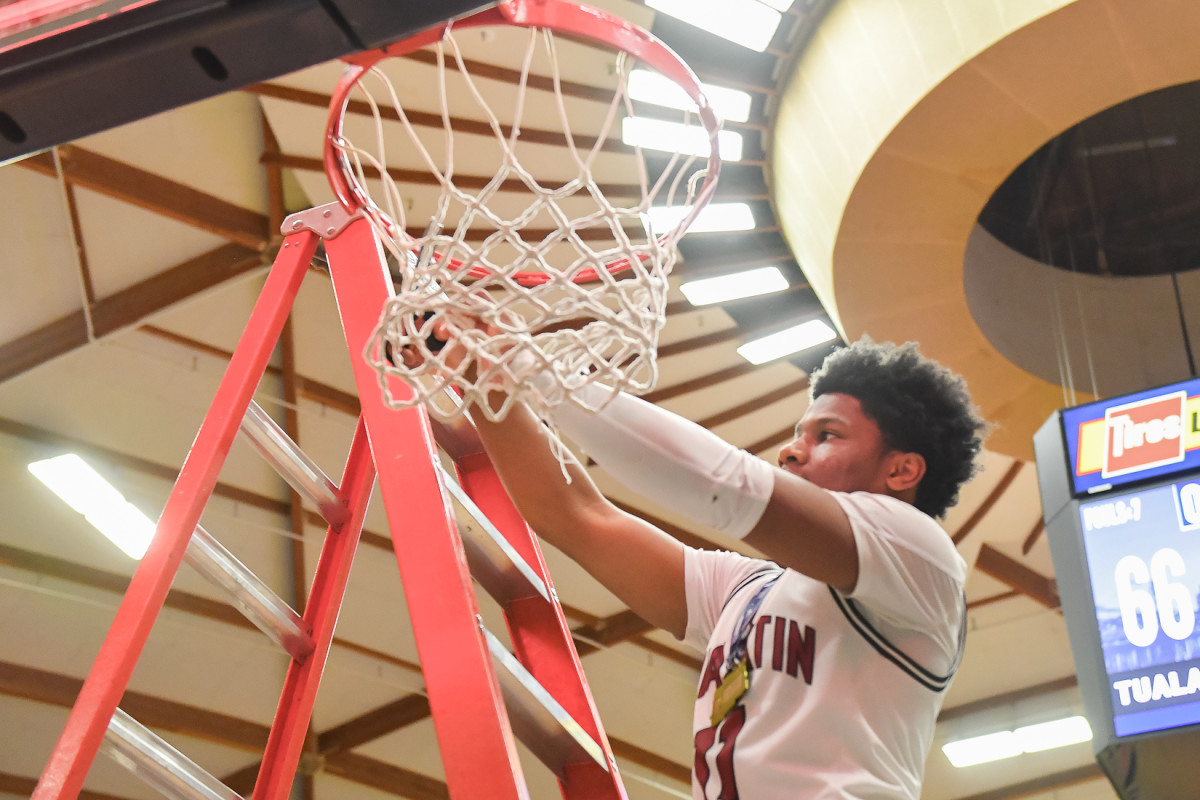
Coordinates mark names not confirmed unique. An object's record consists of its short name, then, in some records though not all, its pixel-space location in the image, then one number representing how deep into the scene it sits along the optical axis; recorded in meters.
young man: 2.02
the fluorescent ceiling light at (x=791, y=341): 8.12
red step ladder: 2.23
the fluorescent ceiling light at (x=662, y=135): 6.54
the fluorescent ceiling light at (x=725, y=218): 7.38
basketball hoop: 2.23
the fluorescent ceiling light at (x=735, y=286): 7.73
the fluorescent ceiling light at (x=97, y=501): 8.70
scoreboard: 4.98
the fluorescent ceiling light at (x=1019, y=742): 11.54
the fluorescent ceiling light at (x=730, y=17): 6.36
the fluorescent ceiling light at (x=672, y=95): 6.34
